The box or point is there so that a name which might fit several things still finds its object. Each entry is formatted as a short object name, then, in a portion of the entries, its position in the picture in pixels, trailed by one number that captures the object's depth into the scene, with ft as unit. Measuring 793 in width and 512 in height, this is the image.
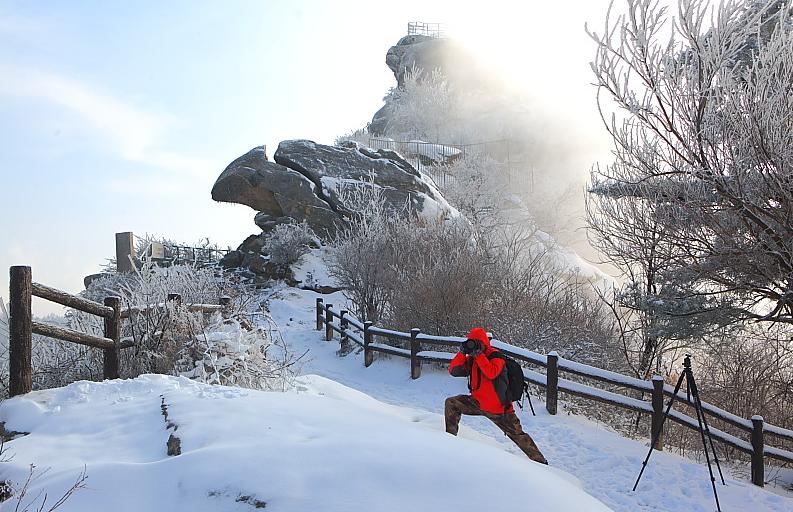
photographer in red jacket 18.75
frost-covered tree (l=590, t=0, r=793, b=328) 25.68
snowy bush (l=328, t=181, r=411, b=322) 60.03
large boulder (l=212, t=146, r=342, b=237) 95.50
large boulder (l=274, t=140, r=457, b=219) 97.50
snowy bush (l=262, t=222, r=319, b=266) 88.33
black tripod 20.24
